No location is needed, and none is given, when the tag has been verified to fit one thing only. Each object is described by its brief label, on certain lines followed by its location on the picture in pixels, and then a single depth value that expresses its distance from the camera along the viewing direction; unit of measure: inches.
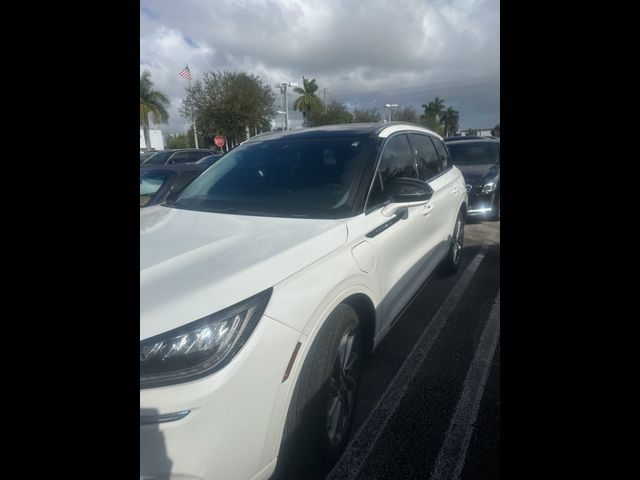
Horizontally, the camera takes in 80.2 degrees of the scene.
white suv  50.2
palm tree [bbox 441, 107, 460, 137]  2746.1
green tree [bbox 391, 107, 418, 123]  1691.7
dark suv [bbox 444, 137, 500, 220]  285.1
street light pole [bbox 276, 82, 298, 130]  799.9
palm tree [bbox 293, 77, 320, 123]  1573.6
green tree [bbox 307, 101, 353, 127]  1225.7
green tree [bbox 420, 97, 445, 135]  2893.7
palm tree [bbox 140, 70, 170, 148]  1214.3
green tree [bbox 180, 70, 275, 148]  952.9
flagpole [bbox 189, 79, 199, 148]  980.9
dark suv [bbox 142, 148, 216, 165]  556.7
